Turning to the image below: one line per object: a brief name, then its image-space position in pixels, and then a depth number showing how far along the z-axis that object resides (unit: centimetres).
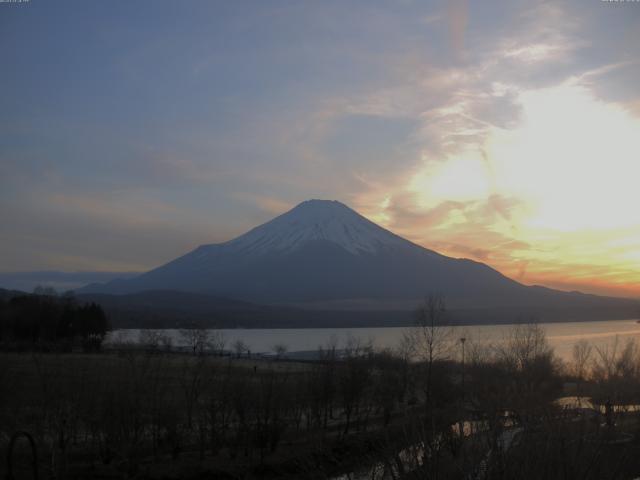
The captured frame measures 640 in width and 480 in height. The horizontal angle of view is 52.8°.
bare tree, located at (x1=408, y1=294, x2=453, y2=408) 2872
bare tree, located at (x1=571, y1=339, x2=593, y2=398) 3347
